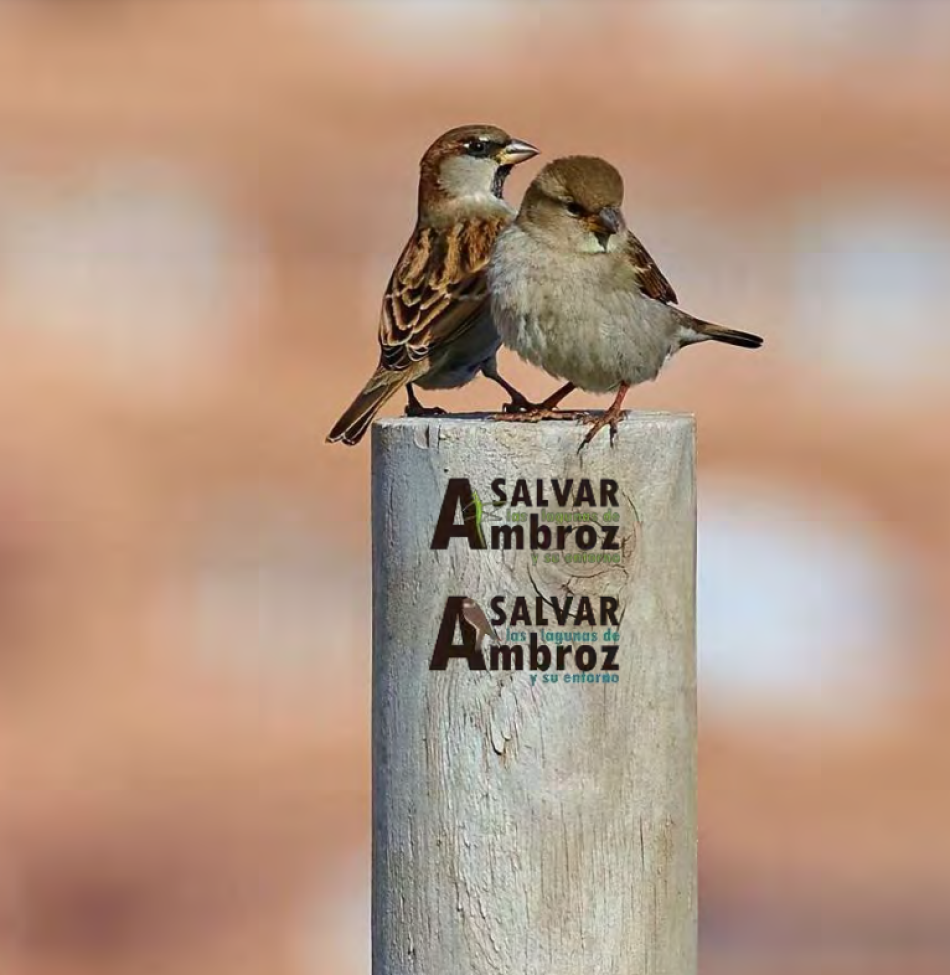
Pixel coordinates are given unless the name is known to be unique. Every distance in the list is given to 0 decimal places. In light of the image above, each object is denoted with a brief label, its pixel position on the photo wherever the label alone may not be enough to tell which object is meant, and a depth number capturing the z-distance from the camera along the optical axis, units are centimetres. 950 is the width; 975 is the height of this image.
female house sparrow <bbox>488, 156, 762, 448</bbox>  920
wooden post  764
